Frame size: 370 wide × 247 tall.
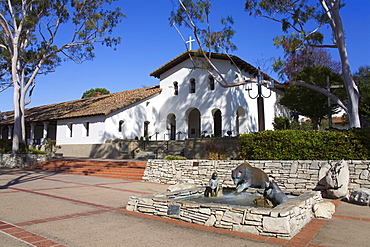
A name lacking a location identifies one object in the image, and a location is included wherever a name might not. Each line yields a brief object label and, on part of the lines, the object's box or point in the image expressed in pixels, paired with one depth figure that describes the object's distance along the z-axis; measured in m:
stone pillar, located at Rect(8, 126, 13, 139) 36.94
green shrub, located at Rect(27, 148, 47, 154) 22.79
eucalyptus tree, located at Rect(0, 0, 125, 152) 22.34
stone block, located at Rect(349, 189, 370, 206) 8.10
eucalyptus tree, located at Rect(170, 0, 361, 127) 14.37
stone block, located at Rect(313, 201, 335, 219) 6.59
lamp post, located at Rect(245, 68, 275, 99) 14.08
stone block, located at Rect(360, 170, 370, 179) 9.15
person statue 8.24
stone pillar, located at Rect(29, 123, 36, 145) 33.12
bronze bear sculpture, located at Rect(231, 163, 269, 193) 7.99
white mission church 24.92
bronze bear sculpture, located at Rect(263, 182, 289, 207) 6.62
